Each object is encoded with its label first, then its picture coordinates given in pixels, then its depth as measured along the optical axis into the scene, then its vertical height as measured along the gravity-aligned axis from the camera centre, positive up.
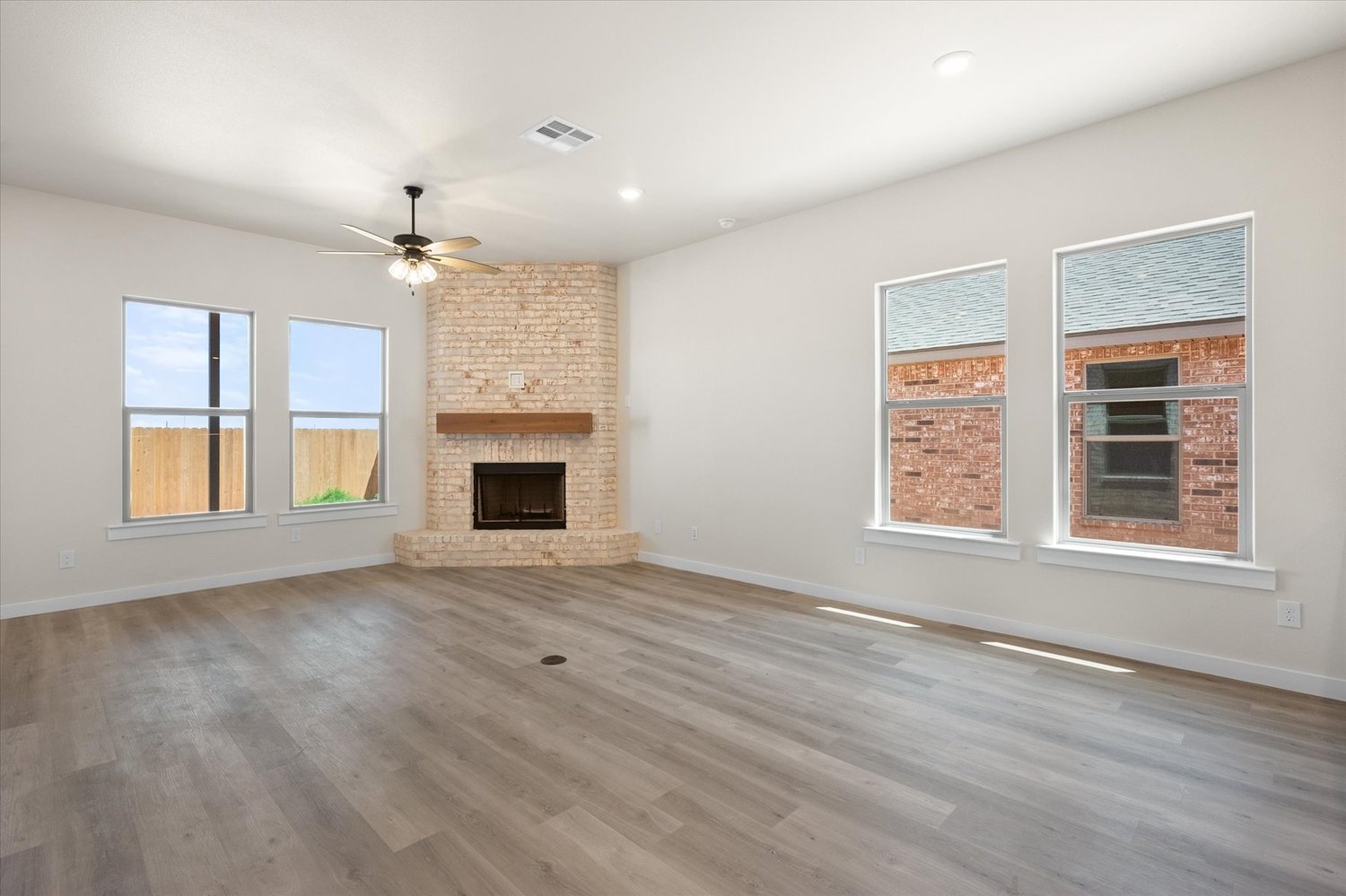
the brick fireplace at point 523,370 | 6.51 +0.80
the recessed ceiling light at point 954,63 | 3.00 +1.86
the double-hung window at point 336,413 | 5.96 +0.33
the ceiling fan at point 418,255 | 4.33 +1.38
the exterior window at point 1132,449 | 3.53 -0.01
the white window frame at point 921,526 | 4.08 -0.40
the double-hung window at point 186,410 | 5.11 +0.31
